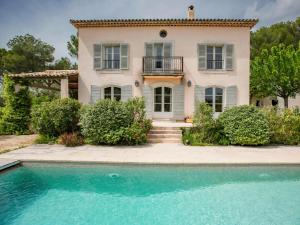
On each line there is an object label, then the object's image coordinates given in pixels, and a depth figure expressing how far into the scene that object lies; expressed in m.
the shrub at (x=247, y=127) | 11.07
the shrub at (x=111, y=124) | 11.25
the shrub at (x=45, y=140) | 11.94
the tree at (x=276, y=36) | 29.92
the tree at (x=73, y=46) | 30.69
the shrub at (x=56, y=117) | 11.89
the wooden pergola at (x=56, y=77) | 15.94
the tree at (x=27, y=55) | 36.81
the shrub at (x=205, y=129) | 11.82
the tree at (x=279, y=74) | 18.70
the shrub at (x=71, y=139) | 11.23
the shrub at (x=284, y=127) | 11.78
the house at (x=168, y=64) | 17.30
